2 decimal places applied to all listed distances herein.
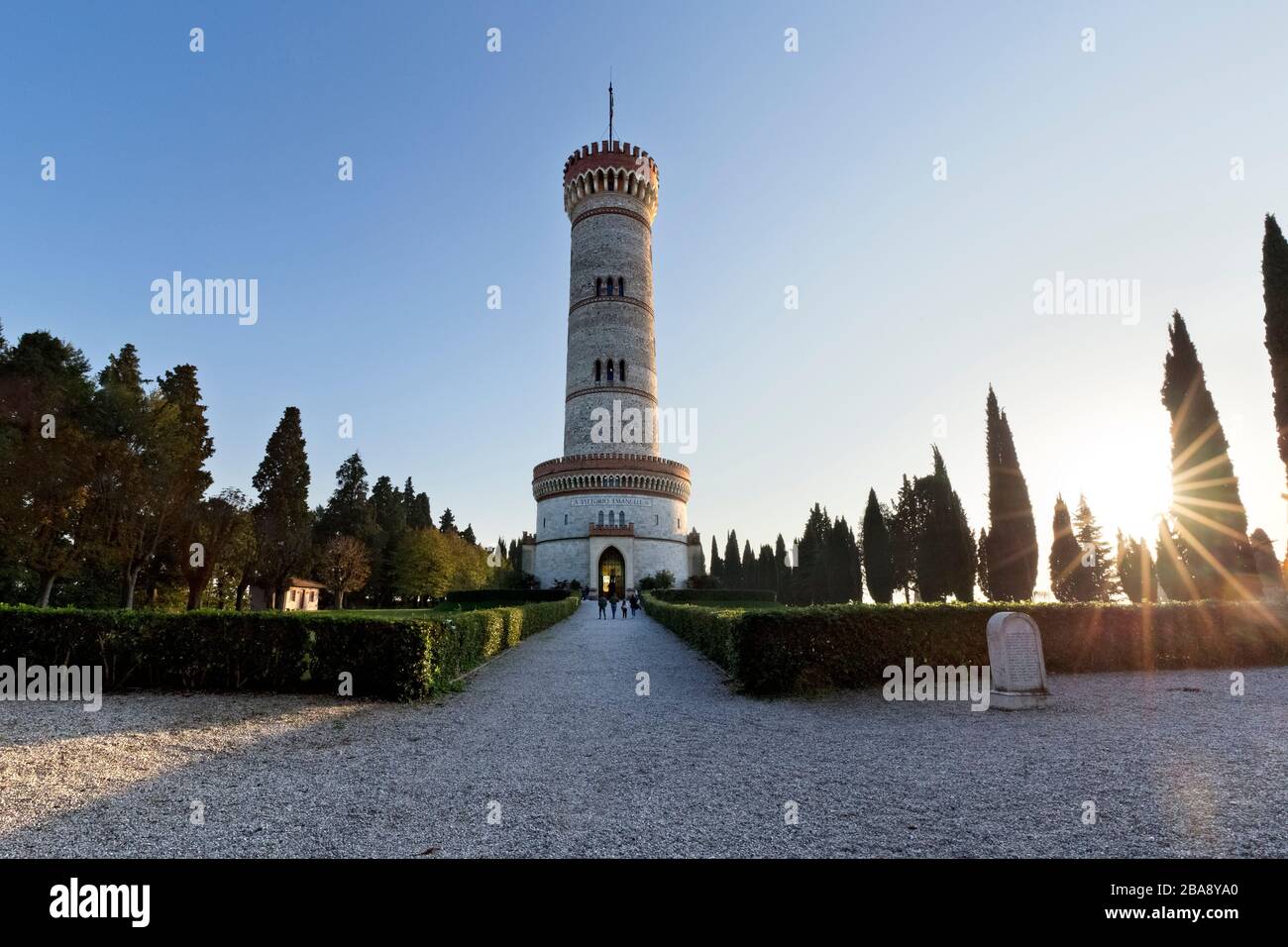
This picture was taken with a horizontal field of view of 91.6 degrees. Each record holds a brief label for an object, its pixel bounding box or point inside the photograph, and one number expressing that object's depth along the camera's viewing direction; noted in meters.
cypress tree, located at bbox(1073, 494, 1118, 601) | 41.06
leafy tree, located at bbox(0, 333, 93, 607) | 25.00
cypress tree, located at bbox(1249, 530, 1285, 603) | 22.08
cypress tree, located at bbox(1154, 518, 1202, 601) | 27.26
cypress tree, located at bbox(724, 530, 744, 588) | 82.79
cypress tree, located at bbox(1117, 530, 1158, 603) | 51.03
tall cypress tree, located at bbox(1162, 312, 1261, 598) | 22.69
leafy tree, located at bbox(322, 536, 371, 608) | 51.09
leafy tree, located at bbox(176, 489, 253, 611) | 33.00
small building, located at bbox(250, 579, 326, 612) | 55.78
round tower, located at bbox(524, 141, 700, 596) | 48.41
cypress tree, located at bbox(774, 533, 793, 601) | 68.38
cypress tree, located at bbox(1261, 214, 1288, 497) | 22.41
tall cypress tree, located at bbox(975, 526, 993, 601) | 43.04
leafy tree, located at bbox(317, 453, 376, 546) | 58.75
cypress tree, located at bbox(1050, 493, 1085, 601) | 40.62
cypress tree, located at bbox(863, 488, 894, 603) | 48.28
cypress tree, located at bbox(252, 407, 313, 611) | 42.69
